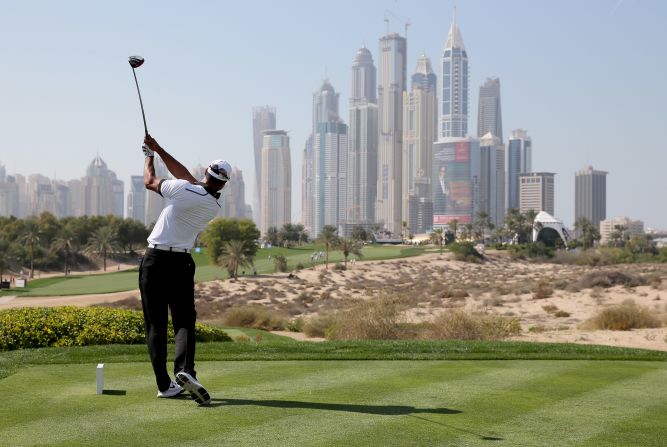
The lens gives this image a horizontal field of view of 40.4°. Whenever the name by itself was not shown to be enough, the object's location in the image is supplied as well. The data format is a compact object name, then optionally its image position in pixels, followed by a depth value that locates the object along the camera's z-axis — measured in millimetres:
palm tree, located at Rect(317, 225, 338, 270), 109938
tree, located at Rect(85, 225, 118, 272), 110188
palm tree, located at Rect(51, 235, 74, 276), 104000
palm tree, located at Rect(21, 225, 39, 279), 96094
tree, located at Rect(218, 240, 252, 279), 82125
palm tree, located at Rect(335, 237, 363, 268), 104625
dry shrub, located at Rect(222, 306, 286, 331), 33906
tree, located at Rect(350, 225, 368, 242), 177375
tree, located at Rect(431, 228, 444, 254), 170775
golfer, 8195
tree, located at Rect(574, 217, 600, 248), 166125
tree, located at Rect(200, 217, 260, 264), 90688
